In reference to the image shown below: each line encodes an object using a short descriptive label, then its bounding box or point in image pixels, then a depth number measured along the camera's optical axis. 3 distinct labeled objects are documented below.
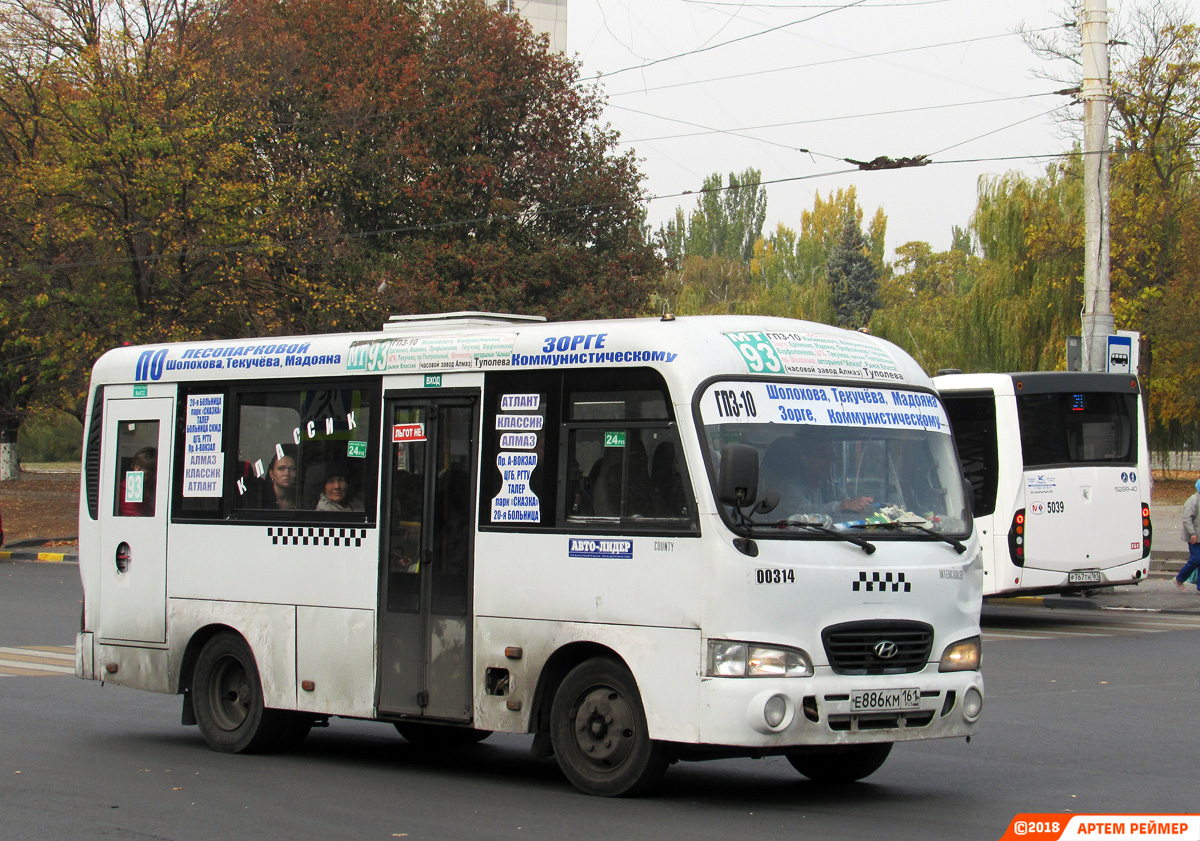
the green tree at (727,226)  100.00
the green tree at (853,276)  92.56
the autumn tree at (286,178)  34.81
